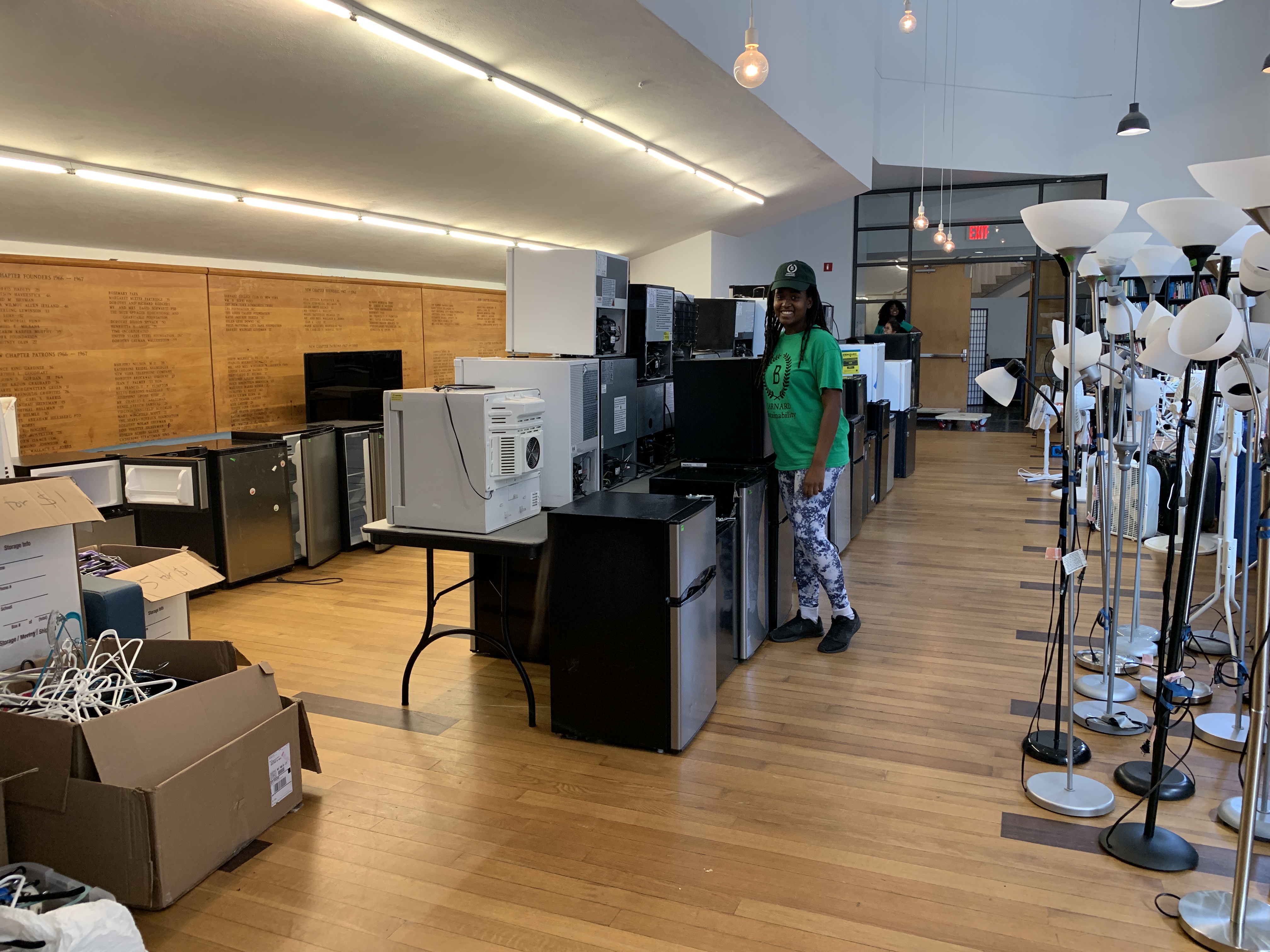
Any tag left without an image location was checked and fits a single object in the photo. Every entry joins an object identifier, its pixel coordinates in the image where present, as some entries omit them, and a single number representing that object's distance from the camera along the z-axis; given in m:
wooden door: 13.89
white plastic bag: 1.67
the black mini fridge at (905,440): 8.67
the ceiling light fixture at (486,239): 6.95
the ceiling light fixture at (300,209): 5.14
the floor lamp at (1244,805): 1.78
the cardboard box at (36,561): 2.37
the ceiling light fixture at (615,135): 5.61
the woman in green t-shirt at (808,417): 3.73
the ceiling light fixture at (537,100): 4.61
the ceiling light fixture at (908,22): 8.23
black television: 6.31
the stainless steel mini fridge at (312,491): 5.57
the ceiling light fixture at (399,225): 5.98
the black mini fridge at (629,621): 2.91
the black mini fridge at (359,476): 5.95
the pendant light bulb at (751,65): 3.86
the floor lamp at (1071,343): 2.29
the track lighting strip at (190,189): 3.94
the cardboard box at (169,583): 3.11
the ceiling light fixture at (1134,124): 8.47
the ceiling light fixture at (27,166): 3.85
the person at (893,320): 11.18
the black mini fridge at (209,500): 4.95
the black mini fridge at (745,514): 3.74
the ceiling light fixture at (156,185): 4.21
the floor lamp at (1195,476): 1.92
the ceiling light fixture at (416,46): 3.65
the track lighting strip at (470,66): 3.55
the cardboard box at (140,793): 2.13
